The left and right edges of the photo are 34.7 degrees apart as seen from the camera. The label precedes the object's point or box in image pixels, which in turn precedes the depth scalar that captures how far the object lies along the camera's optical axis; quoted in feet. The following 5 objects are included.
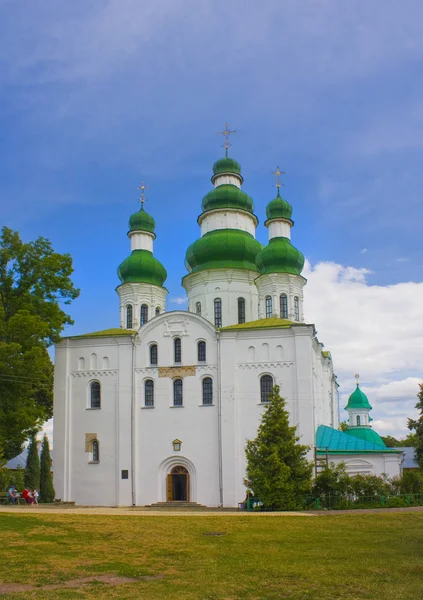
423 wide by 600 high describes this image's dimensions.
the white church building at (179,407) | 107.04
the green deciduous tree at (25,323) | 98.07
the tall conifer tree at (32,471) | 124.64
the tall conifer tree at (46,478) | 113.50
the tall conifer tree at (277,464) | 86.84
